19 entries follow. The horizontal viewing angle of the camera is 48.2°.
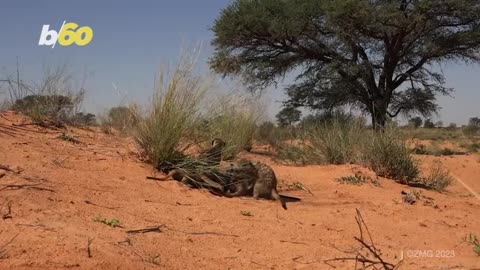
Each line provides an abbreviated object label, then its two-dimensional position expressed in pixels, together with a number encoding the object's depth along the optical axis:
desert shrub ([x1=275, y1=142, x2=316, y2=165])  11.15
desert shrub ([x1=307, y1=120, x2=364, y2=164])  10.41
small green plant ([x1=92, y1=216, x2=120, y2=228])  3.92
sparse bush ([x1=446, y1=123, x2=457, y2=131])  35.72
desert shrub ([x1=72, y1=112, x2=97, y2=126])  9.54
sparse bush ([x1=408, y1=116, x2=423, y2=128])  20.20
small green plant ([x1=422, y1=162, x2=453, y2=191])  9.41
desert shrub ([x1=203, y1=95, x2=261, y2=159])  7.64
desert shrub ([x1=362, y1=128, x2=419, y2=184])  9.13
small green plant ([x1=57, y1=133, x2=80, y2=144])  6.98
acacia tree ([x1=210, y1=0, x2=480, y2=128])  16.52
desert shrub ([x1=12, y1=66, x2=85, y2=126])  8.01
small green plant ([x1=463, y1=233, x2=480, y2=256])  4.30
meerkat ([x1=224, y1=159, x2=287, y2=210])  6.41
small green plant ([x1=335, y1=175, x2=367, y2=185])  8.16
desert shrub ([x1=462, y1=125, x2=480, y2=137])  30.83
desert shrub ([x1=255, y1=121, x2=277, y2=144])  17.05
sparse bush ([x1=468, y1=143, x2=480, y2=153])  21.01
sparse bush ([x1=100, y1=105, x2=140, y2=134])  7.02
